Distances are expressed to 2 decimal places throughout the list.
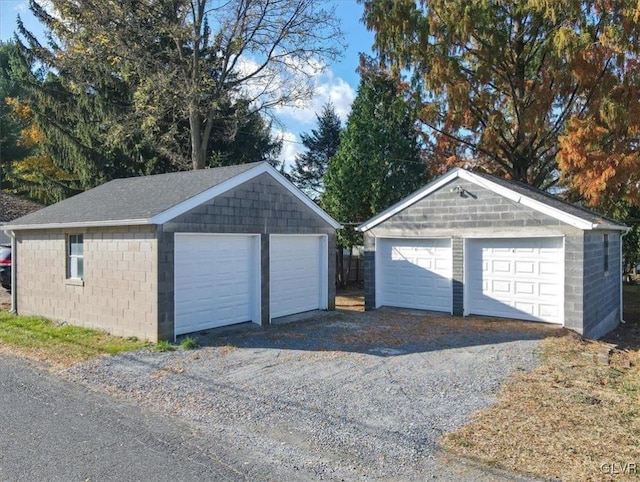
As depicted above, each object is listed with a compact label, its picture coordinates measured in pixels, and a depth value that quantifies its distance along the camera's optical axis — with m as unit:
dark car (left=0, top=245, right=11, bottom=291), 16.19
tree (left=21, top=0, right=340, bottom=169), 17.81
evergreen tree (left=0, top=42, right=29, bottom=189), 29.58
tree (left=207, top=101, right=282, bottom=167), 20.16
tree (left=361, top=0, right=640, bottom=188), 15.64
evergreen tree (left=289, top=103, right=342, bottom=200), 29.81
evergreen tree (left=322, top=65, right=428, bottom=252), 18.59
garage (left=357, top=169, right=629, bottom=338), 11.06
